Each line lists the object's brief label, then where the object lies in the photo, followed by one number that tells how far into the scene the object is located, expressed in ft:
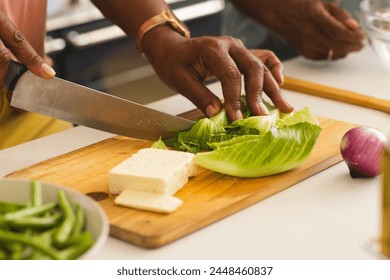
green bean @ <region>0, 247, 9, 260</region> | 2.70
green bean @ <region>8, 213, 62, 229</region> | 2.75
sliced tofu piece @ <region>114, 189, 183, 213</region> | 3.06
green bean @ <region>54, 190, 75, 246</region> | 2.71
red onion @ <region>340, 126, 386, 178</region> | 3.30
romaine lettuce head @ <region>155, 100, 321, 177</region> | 3.31
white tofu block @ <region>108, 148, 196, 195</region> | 3.10
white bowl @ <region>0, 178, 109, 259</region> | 2.70
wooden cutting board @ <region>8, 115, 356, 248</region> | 2.99
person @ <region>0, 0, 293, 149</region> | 3.72
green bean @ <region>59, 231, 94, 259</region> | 2.67
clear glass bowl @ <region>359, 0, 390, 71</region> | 4.17
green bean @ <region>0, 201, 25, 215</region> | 2.88
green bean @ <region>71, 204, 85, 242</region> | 2.76
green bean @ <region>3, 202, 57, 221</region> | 2.76
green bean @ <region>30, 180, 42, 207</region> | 2.87
